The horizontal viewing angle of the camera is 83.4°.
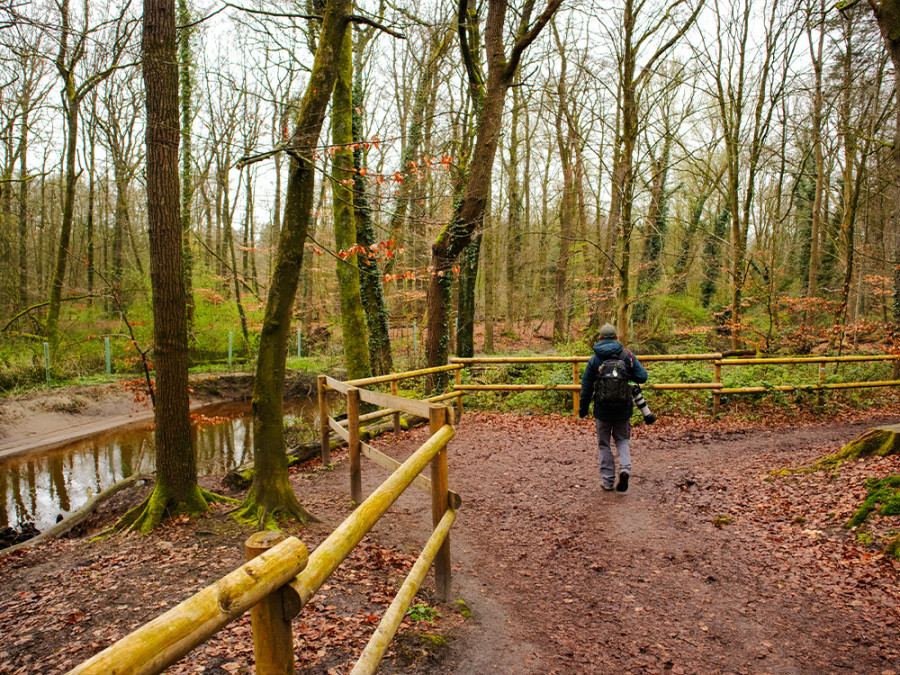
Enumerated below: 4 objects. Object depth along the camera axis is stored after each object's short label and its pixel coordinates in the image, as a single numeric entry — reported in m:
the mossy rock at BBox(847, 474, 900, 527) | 4.57
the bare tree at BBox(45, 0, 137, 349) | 13.41
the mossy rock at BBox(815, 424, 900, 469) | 5.83
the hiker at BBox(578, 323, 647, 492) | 6.09
